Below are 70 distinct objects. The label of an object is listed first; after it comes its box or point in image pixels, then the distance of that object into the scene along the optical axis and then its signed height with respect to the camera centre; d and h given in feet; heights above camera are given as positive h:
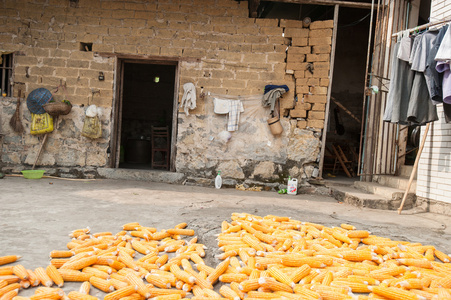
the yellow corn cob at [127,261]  8.76 -3.66
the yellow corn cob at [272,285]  7.61 -3.41
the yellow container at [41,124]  24.49 -0.31
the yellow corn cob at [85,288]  7.37 -3.71
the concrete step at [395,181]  18.72 -2.21
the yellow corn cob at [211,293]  7.29 -3.57
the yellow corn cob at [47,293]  6.86 -3.64
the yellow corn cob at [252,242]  10.02 -3.32
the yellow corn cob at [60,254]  9.08 -3.65
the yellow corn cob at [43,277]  7.55 -3.64
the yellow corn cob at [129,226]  12.03 -3.62
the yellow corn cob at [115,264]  8.76 -3.68
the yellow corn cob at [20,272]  7.59 -3.55
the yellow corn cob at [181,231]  11.63 -3.57
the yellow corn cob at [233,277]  8.13 -3.53
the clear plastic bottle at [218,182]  24.36 -3.61
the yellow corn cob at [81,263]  8.36 -3.59
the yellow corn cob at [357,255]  9.70 -3.30
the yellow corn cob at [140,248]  10.01 -3.68
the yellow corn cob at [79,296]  6.98 -3.66
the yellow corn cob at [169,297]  7.13 -3.63
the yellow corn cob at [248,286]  7.66 -3.48
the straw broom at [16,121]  24.80 -0.26
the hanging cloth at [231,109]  24.44 +1.77
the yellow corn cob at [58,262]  8.60 -3.65
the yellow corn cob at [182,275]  7.89 -3.54
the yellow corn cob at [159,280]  7.84 -3.63
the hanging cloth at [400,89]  15.74 +2.70
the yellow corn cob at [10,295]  6.81 -3.68
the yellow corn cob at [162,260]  9.14 -3.68
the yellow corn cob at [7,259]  8.40 -3.62
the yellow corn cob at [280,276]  7.78 -3.35
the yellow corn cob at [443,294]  7.21 -3.20
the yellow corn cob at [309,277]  8.11 -3.43
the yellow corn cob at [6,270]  7.73 -3.59
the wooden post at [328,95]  24.36 +3.34
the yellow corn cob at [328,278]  7.96 -3.36
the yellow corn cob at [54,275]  7.64 -3.61
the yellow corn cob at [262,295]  7.31 -3.51
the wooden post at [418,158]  16.70 -0.55
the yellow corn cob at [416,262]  9.34 -3.27
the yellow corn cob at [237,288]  7.57 -3.61
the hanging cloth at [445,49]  13.20 +3.99
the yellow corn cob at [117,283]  7.70 -3.68
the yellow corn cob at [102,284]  7.65 -3.71
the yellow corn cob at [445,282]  7.99 -3.23
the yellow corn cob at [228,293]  7.40 -3.61
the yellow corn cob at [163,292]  7.46 -3.69
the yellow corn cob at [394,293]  7.23 -3.26
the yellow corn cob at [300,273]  8.11 -3.34
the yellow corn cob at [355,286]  7.84 -3.38
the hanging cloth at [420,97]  14.75 +2.32
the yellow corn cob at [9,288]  6.99 -3.66
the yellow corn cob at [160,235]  11.22 -3.62
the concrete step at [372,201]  18.03 -3.13
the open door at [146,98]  42.70 +3.84
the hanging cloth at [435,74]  14.02 +3.17
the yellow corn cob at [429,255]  10.05 -3.27
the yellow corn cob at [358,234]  11.45 -3.15
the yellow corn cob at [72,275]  7.95 -3.67
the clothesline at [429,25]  14.28 +5.58
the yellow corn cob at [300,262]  8.90 -3.29
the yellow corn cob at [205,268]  8.59 -3.58
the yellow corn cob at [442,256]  10.15 -3.33
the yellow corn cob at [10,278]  7.43 -3.61
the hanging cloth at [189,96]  24.48 +2.53
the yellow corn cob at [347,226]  12.75 -3.25
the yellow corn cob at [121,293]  7.08 -3.62
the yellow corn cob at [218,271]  8.21 -3.52
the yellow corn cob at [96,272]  8.11 -3.67
